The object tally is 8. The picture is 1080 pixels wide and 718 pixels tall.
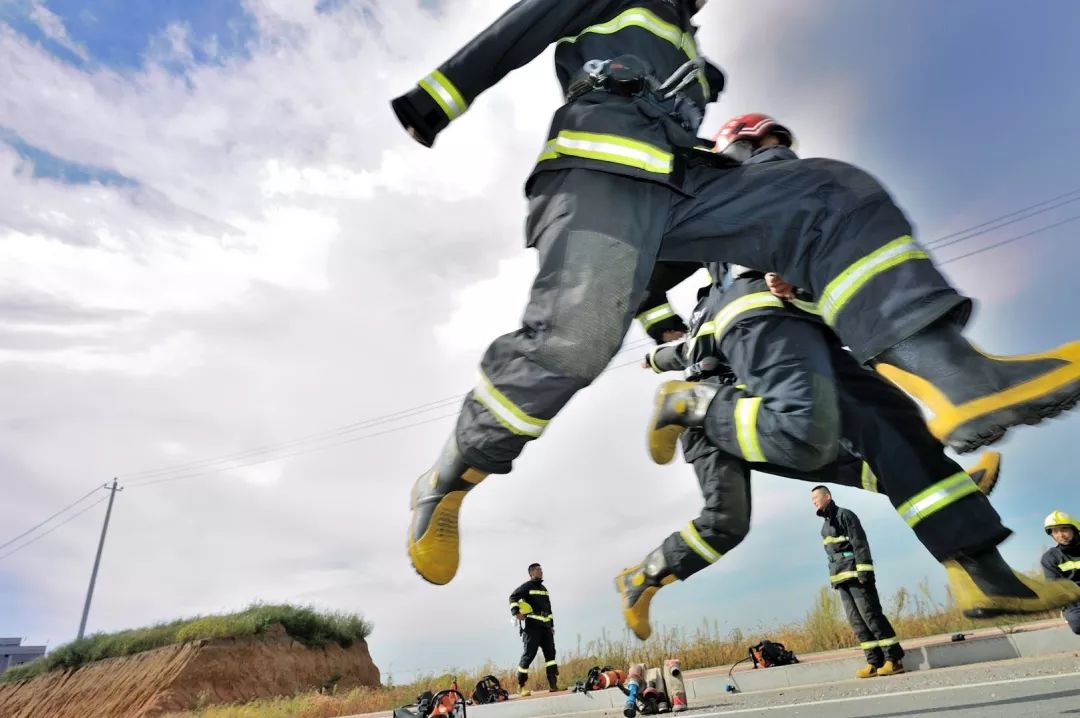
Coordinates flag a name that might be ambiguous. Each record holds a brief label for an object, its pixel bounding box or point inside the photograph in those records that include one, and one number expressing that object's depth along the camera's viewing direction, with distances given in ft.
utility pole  79.77
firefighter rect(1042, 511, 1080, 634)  16.80
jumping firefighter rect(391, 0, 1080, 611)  5.14
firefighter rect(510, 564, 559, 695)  27.86
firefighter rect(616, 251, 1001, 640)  9.48
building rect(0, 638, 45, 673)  140.46
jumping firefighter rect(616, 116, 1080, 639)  6.49
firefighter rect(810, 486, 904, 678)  18.06
